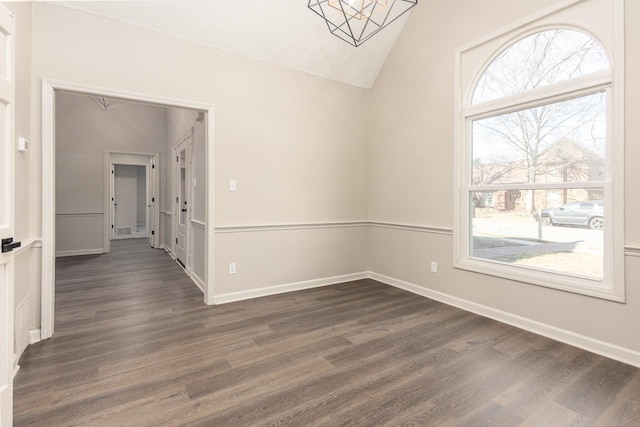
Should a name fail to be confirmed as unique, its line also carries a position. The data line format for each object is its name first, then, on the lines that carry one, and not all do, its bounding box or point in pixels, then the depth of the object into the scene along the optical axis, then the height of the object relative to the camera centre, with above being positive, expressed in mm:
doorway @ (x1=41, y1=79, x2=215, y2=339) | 2471 +290
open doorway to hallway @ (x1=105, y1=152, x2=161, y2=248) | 9005 +277
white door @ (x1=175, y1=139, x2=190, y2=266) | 4902 +210
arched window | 2316 +440
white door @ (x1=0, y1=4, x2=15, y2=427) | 1409 +56
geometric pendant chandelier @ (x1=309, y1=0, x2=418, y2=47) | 3232 +2153
